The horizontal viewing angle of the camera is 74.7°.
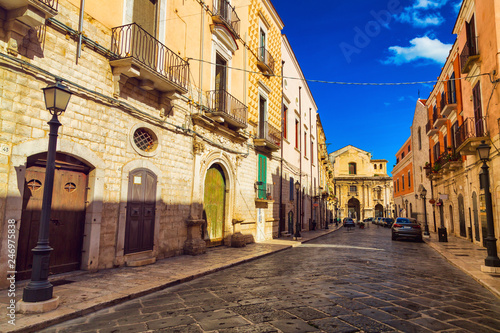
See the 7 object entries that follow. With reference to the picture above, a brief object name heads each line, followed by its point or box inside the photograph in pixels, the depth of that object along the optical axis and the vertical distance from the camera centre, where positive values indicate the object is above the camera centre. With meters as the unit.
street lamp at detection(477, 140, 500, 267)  8.38 -0.18
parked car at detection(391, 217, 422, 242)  18.49 -1.15
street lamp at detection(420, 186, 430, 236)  21.90 -0.03
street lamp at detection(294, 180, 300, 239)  22.80 +1.55
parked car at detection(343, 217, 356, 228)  34.65 -1.32
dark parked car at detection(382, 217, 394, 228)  38.72 -1.40
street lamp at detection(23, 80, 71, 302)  4.52 -0.19
